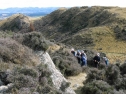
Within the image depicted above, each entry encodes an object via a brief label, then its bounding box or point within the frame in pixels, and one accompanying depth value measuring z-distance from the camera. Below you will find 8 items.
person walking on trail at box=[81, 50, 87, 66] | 18.15
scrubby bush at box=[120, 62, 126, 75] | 15.56
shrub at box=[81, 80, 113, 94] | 11.54
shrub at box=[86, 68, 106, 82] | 13.73
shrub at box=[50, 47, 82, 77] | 16.05
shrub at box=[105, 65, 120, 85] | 13.61
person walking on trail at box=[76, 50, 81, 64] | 18.84
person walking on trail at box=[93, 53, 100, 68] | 18.19
